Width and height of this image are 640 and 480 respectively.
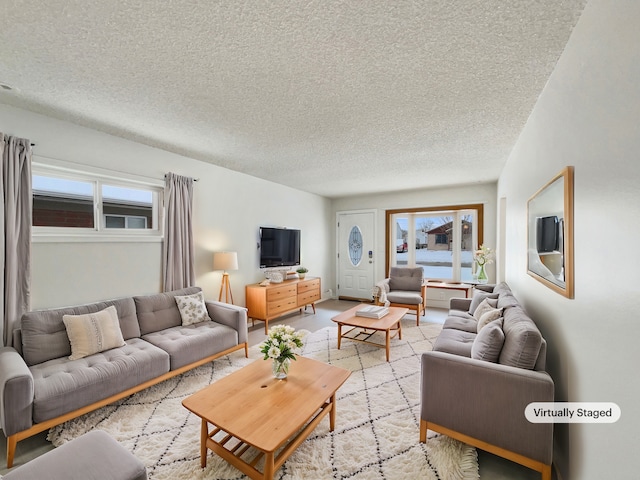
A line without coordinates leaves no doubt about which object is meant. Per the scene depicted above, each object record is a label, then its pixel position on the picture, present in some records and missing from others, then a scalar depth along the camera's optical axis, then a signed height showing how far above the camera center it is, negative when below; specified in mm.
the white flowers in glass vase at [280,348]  2042 -788
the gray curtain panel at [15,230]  2279 +96
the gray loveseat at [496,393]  1549 -922
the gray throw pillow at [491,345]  1857 -700
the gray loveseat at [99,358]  1766 -977
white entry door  6500 -293
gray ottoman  1185 -998
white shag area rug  1665 -1377
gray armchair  4570 -868
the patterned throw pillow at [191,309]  3223 -801
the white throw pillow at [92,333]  2338 -804
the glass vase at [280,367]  2068 -948
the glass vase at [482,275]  4871 -578
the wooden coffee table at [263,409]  1514 -1031
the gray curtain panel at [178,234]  3449 +100
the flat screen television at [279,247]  4934 -92
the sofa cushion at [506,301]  2566 -584
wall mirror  1479 +60
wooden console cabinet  4262 -927
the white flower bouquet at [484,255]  4902 -241
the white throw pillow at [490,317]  2480 -674
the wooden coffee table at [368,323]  3305 -998
